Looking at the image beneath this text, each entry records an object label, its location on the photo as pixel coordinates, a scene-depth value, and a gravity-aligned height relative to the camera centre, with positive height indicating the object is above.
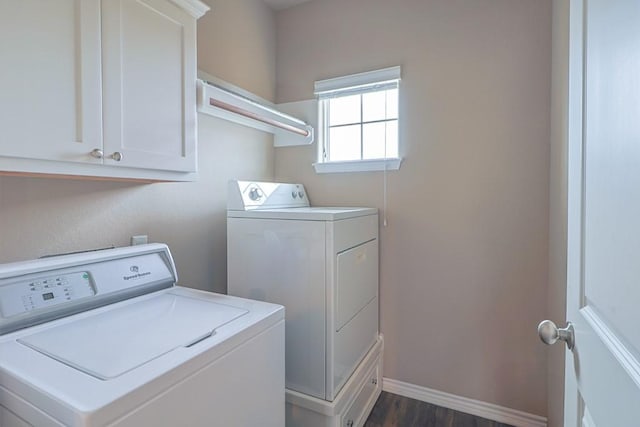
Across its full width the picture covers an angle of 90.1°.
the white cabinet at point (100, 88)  0.87 +0.39
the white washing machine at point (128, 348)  0.70 -0.38
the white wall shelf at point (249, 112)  1.47 +0.53
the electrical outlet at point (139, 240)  1.48 -0.15
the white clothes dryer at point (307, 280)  1.53 -0.37
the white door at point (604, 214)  0.49 -0.01
